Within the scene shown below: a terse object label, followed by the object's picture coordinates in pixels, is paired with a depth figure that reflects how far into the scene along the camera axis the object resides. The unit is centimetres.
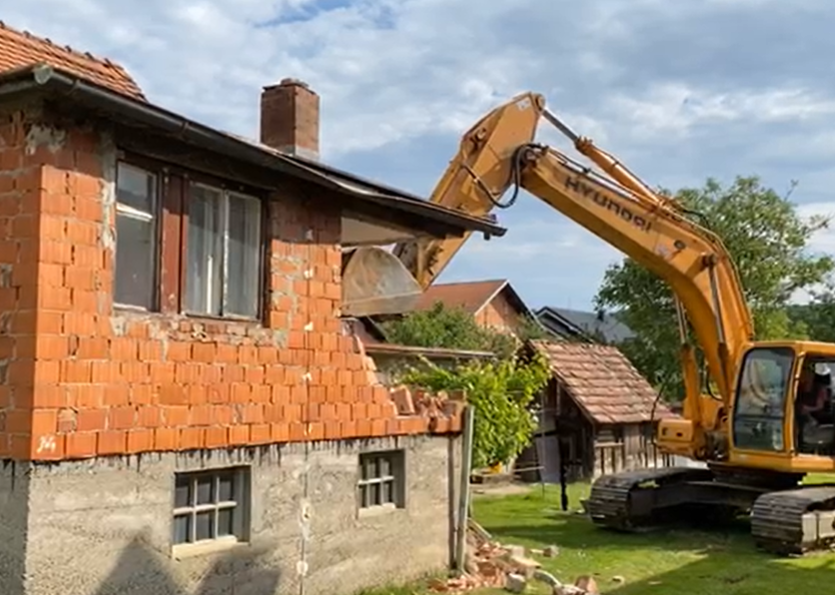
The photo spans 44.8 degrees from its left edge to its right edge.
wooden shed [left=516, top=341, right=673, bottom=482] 2517
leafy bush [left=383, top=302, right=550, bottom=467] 1742
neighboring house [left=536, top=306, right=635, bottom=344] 5032
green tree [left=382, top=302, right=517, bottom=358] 3231
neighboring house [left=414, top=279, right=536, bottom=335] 4969
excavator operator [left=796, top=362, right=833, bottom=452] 1531
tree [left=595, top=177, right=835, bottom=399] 3888
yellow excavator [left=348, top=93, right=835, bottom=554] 1550
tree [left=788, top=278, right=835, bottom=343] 4809
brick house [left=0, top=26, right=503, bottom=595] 725
